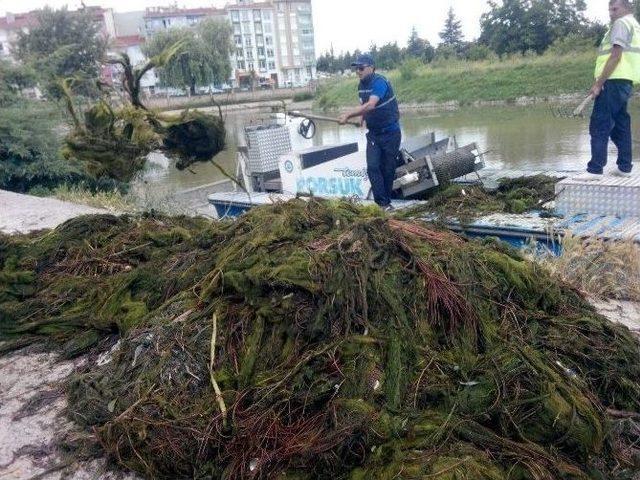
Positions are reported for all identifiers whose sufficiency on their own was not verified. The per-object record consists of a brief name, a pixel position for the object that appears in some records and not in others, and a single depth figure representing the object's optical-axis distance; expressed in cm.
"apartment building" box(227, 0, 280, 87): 7694
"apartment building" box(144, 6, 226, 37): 7029
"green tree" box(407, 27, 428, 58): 6349
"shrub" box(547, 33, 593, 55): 3134
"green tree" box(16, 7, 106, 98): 3366
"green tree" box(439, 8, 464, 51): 6178
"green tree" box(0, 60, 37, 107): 1335
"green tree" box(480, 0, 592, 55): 3962
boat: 523
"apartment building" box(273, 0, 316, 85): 8056
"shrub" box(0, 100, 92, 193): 1207
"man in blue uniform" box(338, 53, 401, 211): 650
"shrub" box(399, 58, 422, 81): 3709
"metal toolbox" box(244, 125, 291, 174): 896
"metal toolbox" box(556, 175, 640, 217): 526
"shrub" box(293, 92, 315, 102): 4559
